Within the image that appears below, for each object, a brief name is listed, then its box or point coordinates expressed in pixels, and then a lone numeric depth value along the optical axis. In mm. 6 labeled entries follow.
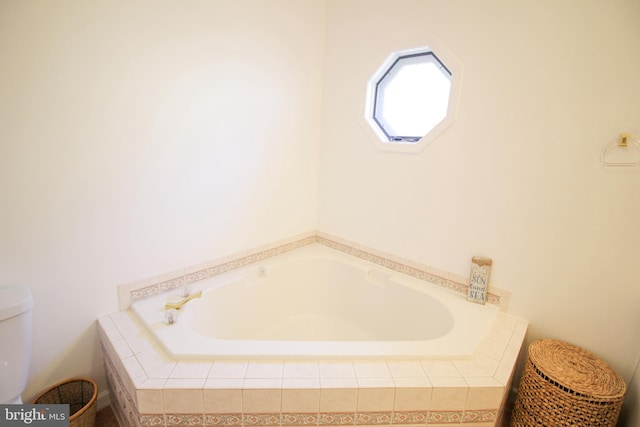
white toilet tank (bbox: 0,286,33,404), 1079
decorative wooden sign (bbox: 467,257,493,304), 1630
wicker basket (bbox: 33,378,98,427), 1297
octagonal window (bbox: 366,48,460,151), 1676
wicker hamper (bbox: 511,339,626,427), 1120
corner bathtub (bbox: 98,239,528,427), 1093
